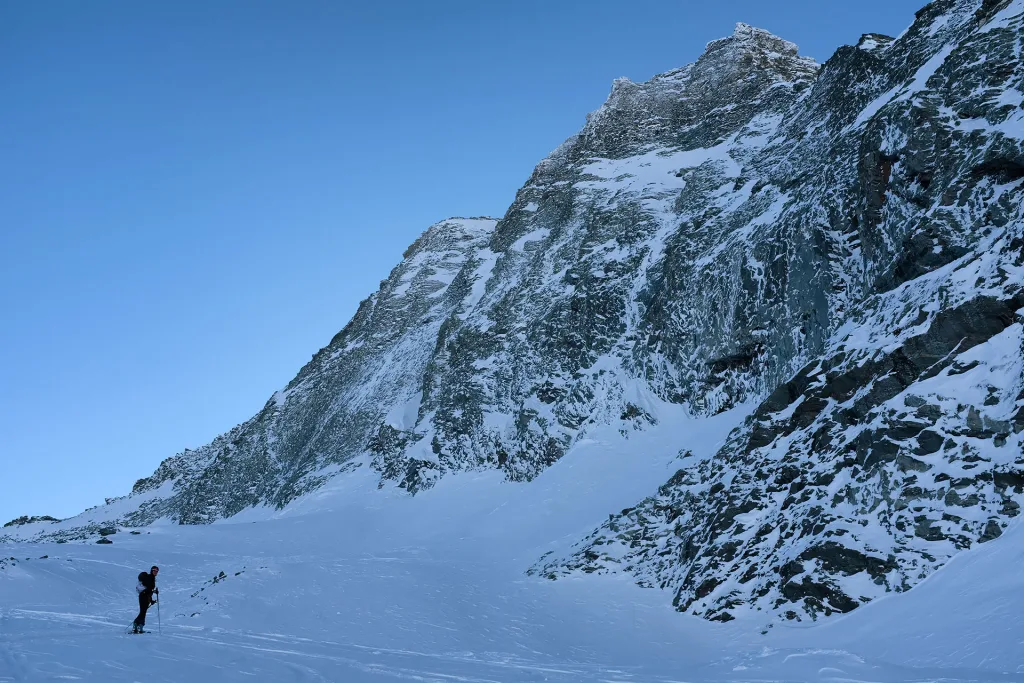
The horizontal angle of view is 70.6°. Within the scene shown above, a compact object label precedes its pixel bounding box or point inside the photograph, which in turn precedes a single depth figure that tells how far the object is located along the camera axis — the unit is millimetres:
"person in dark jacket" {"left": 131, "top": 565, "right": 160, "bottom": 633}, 14812
